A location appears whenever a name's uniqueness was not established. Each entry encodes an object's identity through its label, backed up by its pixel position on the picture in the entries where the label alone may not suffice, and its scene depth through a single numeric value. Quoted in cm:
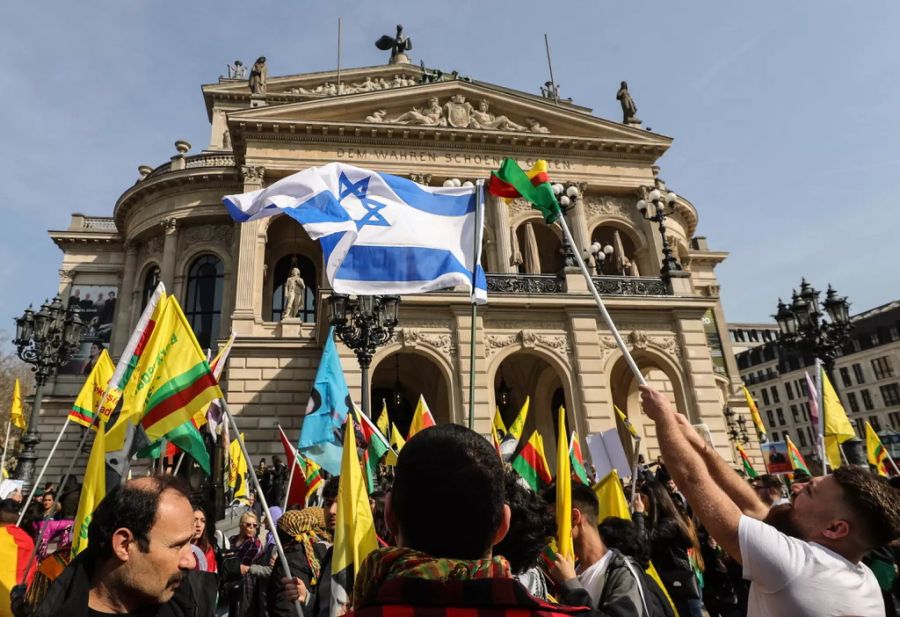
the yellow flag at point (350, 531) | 369
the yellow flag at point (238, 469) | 1271
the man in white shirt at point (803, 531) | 201
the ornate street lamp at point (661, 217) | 1867
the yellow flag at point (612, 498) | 495
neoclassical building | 1905
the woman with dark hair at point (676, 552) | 458
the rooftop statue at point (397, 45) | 4334
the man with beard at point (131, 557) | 218
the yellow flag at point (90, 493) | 362
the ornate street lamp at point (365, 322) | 1123
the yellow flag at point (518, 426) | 1099
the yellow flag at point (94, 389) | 976
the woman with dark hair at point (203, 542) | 371
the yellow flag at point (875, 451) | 1162
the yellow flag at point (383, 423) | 1390
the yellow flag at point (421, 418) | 997
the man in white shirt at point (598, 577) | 259
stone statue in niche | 2439
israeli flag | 673
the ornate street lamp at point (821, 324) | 1241
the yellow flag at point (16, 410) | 1485
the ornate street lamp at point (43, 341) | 1261
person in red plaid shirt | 134
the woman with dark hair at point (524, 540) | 280
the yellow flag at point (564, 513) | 334
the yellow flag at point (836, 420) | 1000
